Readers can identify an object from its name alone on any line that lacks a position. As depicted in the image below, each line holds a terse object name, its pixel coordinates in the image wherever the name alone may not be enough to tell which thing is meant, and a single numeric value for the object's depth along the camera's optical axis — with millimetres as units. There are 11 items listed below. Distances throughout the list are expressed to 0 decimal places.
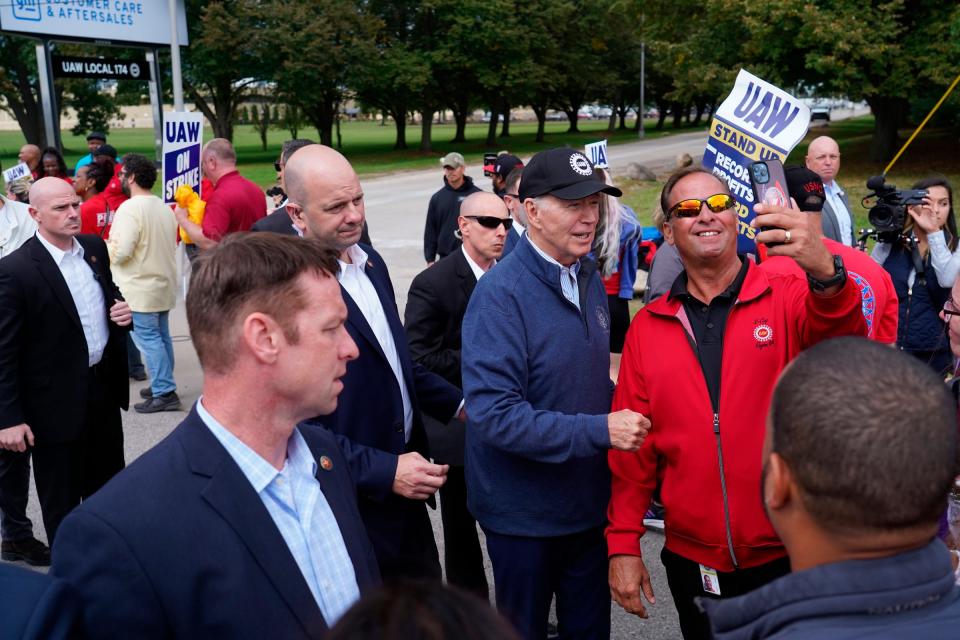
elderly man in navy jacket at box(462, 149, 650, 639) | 2977
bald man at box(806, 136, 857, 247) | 6718
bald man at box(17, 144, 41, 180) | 11898
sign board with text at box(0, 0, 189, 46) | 15922
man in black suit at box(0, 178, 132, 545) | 4637
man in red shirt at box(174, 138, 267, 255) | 7828
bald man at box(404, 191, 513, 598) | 4402
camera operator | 5672
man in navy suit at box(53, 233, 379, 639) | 1699
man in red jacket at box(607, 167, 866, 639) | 2822
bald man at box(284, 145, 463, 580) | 3152
